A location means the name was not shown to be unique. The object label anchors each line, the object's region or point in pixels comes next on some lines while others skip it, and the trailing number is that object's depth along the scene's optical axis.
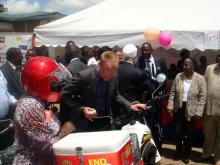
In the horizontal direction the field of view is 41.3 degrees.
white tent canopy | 5.29
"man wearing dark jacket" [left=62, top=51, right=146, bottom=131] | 2.61
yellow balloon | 5.25
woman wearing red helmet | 1.69
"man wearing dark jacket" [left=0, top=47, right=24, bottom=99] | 3.68
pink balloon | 5.27
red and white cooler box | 1.70
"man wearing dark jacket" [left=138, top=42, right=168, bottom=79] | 5.09
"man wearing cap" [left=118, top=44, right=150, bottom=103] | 3.77
